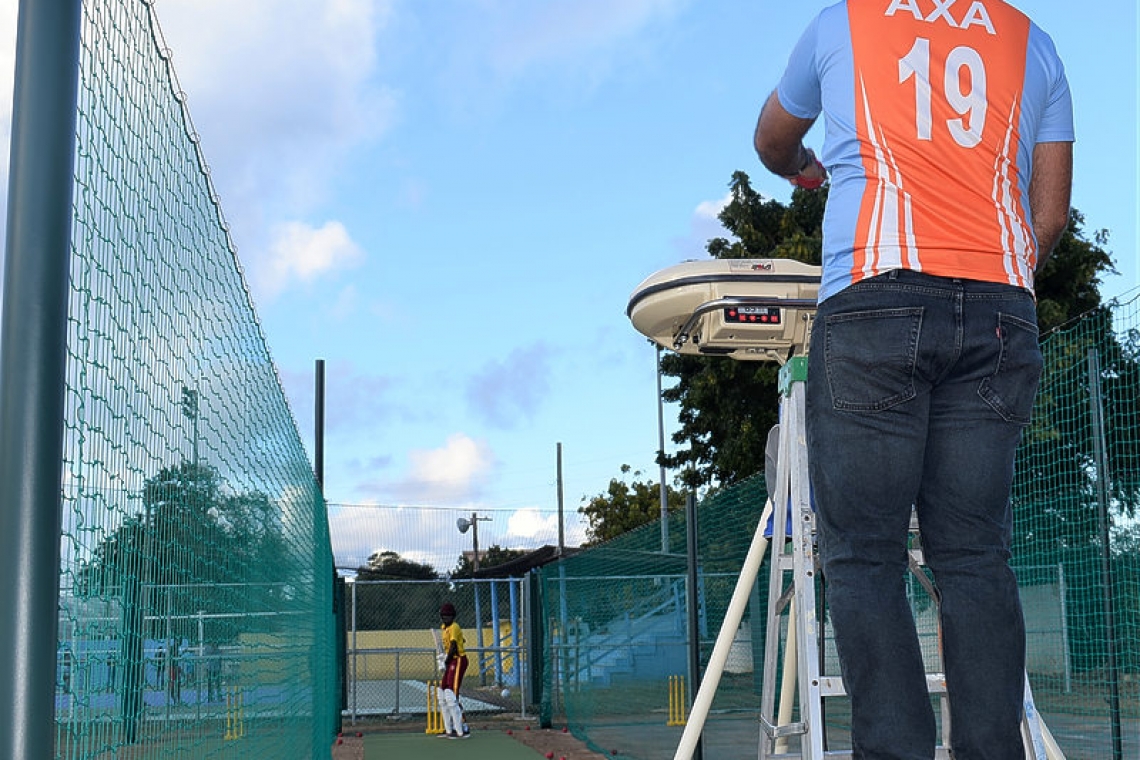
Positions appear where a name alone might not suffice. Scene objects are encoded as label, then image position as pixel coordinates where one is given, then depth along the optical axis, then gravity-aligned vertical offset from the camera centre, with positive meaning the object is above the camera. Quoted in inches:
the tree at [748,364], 874.8 +150.8
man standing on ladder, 78.8 +12.5
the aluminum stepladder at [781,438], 103.0 +10.9
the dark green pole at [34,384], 50.8 +7.7
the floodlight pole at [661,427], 1026.7 +153.9
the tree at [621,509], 1996.8 +79.0
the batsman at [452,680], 578.6 -58.3
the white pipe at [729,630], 123.9 -7.9
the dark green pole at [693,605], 265.4 -11.3
